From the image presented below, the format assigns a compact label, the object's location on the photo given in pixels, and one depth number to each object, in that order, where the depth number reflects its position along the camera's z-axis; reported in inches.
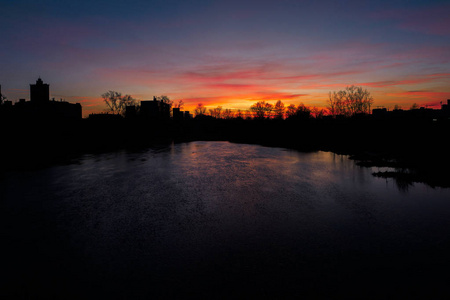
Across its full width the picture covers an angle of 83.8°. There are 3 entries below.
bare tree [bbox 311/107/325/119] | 4255.9
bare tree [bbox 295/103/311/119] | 4038.4
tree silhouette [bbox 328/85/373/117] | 3528.5
